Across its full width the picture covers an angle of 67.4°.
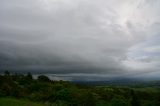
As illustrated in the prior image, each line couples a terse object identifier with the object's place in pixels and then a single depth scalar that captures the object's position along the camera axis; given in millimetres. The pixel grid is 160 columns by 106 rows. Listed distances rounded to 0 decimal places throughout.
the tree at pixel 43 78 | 64917
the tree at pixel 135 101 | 39036
